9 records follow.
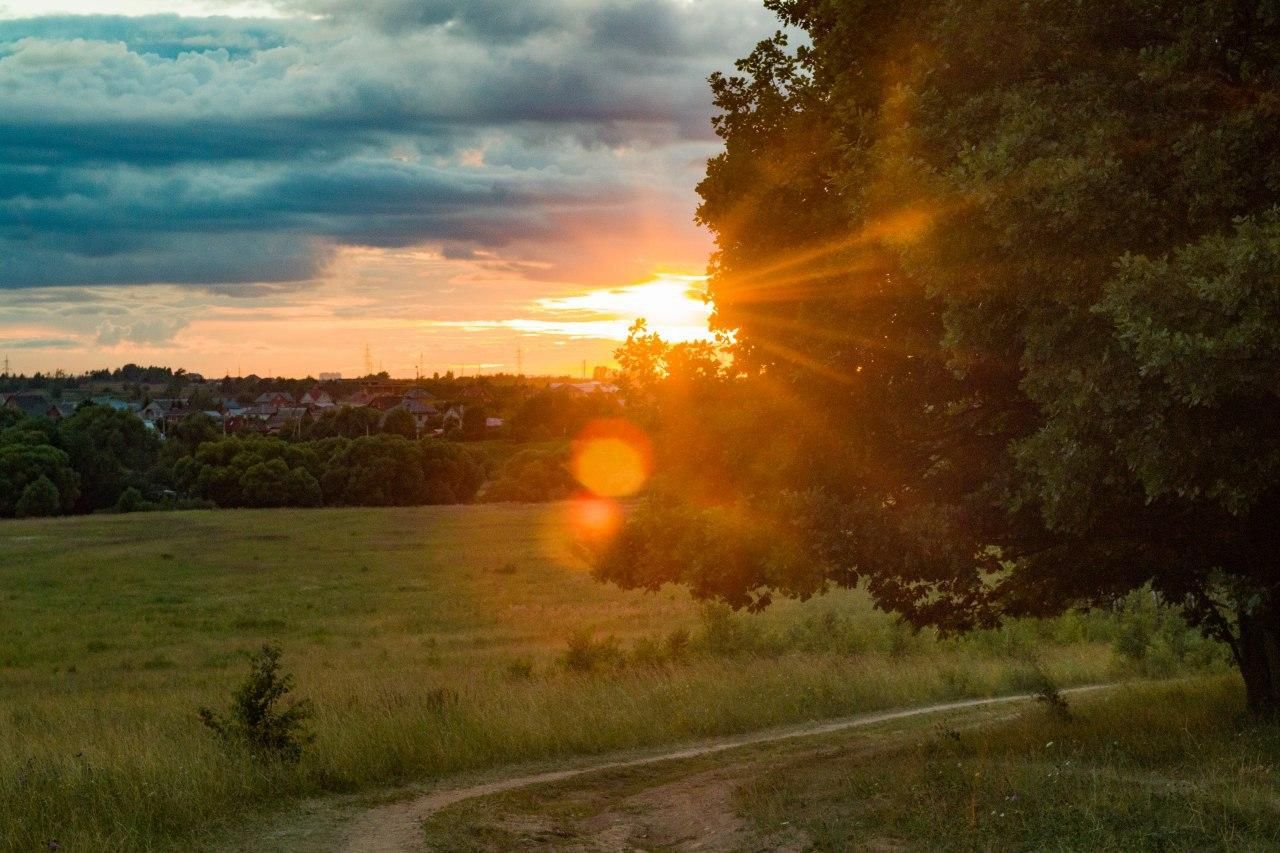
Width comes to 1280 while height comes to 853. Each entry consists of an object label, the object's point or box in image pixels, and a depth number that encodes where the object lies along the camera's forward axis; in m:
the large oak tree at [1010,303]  9.17
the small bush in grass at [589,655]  24.95
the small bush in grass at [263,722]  12.79
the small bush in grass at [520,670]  23.80
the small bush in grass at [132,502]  93.94
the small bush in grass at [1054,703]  15.05
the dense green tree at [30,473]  88.94
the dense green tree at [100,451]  97.06
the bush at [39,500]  88.62
